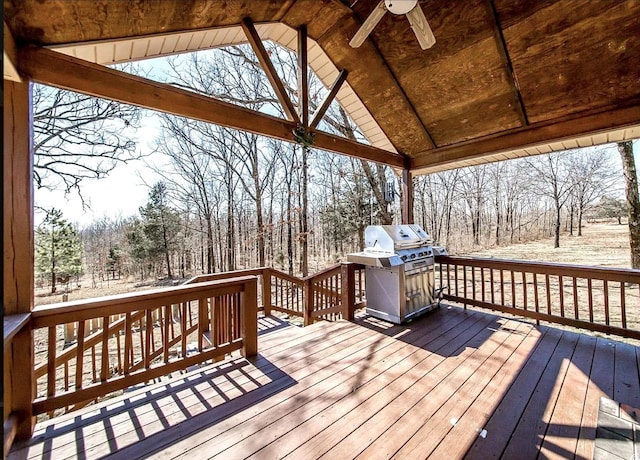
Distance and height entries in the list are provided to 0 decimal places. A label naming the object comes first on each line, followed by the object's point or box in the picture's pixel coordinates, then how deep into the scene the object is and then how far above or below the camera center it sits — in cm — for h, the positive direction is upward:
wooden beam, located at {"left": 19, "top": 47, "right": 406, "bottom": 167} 204 +125
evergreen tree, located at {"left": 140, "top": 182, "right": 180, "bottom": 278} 1431 +55
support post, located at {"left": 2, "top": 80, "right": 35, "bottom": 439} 189 -5
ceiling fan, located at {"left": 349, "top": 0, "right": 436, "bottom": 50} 202 +162
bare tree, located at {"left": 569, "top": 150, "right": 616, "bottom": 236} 1387 +252
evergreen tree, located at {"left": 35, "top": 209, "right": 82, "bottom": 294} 1120 -56
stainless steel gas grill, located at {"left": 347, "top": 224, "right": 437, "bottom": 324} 369 -58
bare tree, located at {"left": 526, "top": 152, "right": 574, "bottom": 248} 1407 +254
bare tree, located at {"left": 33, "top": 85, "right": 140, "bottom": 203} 649 +246
